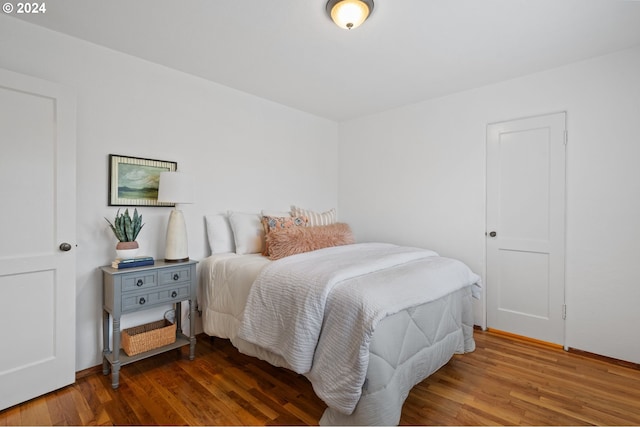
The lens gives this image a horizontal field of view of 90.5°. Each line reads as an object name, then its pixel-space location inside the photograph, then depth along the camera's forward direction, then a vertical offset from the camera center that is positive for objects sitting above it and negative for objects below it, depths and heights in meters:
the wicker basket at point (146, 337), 2.28 -0.96
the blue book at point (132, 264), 2.22 -0.38
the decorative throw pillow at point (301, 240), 2.58 -0.25
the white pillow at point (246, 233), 2.92 -0.21
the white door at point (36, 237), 1.89 -0.17
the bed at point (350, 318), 1.58 -0.65
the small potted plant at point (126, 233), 2.27 -0.16
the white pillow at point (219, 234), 2.92 -0.22
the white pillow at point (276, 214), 3.21 -0.03
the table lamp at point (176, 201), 2.42 +0.07
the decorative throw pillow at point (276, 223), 2.86 -0.11
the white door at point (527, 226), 2.76 -0.13
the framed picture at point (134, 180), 2.42 +0.24
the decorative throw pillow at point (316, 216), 3.45 -0.05
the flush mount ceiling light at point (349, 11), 1.81 +1.18
